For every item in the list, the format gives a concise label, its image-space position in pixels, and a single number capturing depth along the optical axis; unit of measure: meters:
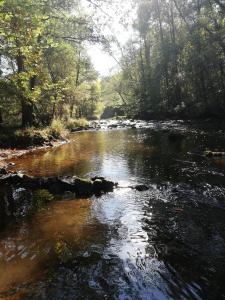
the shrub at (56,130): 17.23
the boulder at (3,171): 8.71
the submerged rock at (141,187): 7.20
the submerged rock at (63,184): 7.21
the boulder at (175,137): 14.54
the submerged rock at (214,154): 10.32
